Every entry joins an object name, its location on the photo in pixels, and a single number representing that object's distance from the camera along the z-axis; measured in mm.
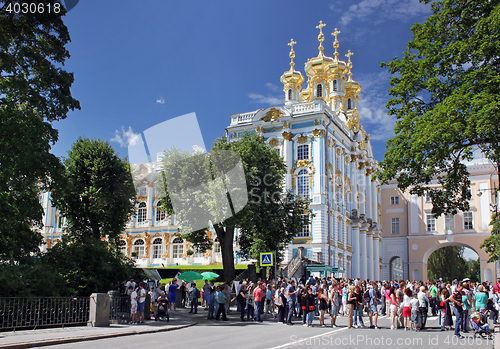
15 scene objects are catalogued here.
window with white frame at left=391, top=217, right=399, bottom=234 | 68188
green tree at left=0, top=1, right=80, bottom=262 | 16719
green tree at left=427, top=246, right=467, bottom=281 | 68188
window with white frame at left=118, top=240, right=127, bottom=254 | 59600
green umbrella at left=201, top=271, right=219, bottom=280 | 28395
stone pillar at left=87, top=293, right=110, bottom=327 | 16469
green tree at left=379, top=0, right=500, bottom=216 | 17219
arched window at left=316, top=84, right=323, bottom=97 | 63531
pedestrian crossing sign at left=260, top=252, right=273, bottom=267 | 23469
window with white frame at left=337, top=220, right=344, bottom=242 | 51731
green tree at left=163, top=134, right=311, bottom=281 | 30188
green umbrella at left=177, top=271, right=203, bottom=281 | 27317
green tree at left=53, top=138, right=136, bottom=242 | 31270
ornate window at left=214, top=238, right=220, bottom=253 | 53812
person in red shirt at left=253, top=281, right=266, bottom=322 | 20828
